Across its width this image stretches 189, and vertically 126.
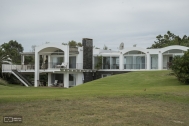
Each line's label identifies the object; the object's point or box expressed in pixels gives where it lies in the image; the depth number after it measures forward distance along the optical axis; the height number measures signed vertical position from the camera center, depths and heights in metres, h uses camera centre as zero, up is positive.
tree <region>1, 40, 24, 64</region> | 54.94 +2.41
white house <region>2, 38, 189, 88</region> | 41.69 +0.65
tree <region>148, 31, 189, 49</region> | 59.07 +5.30
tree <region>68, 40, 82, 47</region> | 66.18 +5.04
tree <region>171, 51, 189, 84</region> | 26.72 -0.11
